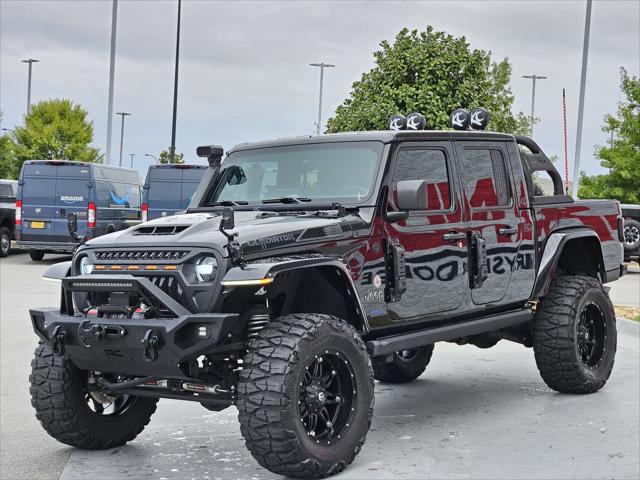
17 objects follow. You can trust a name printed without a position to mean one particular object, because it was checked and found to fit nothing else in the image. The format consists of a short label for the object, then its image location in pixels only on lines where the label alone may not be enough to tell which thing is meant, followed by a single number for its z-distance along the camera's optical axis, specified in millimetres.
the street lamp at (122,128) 78075
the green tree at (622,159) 33875
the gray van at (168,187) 23328
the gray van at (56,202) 22625
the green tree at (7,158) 48844
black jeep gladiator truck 5410
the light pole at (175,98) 38938
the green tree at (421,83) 21375
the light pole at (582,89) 29833
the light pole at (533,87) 56062
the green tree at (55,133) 54969
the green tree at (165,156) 71412
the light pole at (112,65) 34312
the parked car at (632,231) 22547
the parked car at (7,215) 25156
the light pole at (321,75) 55775
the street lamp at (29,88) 57406
